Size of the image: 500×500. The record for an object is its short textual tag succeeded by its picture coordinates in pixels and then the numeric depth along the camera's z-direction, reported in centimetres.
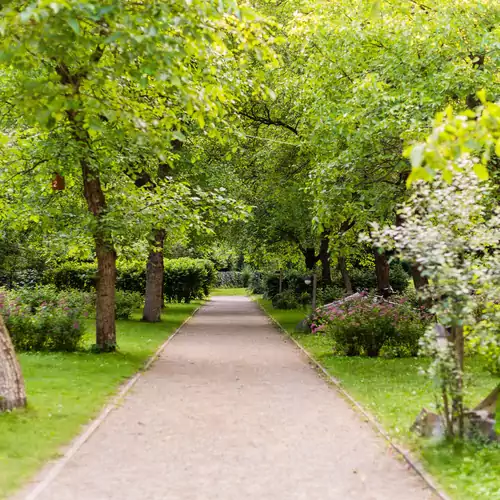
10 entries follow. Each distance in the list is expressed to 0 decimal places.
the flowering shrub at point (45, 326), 1585
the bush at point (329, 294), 3259
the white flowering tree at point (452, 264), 688
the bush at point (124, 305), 2748
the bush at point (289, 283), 3903
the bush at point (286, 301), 3734
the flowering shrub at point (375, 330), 1609
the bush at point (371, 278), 3894
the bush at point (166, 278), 3266
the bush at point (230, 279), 8006
